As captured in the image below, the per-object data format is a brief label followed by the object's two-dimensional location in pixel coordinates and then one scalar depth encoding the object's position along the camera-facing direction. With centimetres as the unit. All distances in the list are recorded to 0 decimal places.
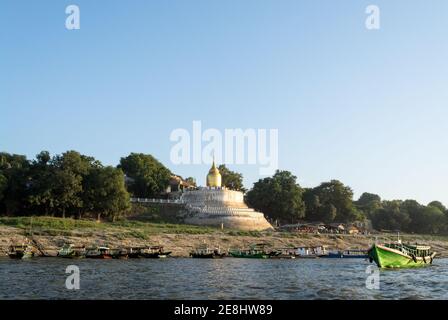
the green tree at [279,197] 10650
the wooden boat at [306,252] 6969
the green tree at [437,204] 15598
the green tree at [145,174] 10381
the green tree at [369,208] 13870
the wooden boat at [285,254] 6675
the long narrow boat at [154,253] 5944
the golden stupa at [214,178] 10622
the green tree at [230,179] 12338
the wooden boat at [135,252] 5900
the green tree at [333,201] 11669
